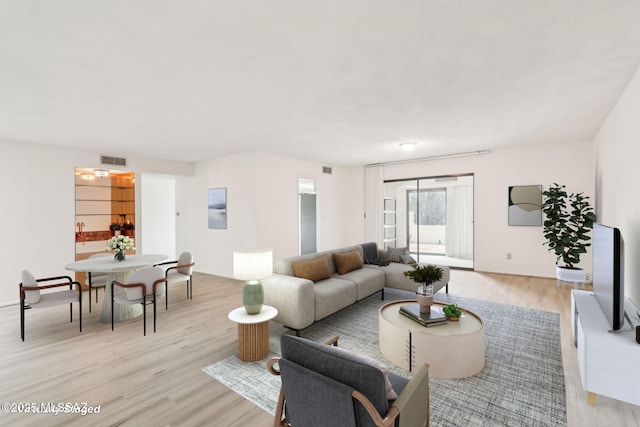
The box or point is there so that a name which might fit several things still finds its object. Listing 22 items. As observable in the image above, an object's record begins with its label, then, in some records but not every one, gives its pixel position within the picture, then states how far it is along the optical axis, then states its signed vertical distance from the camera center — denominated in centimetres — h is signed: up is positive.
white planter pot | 477 -103
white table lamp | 280 -58
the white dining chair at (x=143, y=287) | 335 -85
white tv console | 192 -101
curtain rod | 627 +126
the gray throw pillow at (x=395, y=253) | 517 -72
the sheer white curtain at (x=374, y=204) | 786 +22
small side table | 274 -117
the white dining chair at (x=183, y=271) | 447 -92
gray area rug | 203 -137
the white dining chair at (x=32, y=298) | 322 -95
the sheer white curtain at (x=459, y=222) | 679 -23
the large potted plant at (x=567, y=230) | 481 -29
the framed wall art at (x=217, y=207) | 638 +12
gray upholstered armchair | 126 -80
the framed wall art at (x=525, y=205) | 578 +14
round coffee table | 243 -113
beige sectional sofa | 316 -91
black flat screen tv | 210 -48
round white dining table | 359 -69
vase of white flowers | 403 -46
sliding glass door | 687 -13
